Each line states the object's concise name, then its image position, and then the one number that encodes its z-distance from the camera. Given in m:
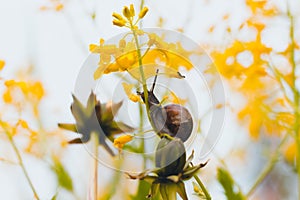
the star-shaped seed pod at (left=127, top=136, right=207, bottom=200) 0.41
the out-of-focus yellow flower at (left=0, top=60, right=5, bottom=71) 0.55
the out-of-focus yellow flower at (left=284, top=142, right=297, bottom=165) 0.76
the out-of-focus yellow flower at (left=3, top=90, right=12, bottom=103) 0.57
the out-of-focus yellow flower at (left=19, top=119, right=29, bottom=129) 0.55
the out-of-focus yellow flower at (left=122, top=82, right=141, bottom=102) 0.42
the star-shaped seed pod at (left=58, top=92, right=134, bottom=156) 0.49
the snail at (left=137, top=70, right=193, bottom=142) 0.41
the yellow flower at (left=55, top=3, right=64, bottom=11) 0.73
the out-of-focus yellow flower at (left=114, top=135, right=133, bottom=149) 0.41
